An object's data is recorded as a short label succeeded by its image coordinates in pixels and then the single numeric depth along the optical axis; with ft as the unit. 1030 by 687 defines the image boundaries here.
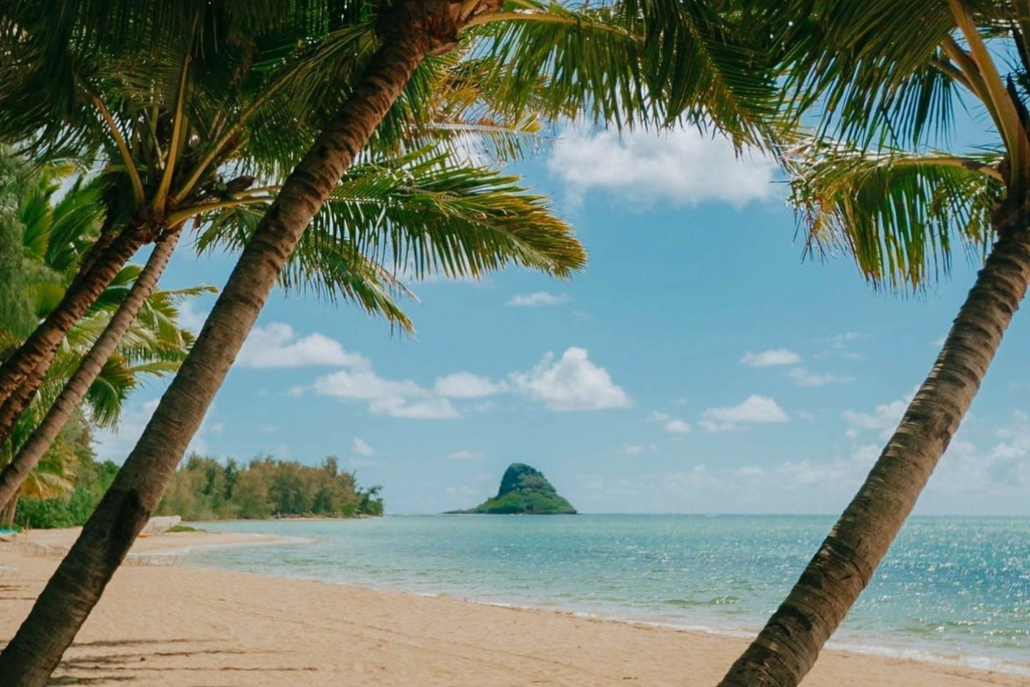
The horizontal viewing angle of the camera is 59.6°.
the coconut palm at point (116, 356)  45.98
